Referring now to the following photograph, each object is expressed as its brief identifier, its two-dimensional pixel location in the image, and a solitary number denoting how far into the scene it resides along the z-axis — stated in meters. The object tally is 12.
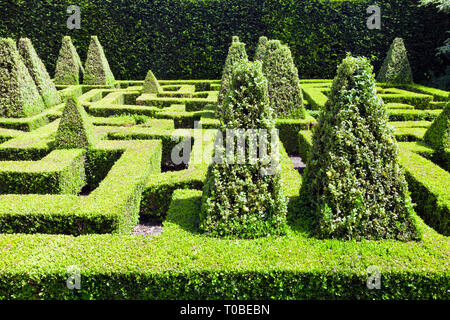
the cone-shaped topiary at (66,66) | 18.39
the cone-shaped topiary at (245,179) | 5.02
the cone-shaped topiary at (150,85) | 15.77
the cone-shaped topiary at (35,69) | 13.75
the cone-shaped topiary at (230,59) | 11.57
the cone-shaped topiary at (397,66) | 17.89
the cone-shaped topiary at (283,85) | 11.27
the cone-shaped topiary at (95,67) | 18.50
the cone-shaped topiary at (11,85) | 11.72
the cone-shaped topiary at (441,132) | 7.71
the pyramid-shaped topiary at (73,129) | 8.22
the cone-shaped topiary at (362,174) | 4.93
